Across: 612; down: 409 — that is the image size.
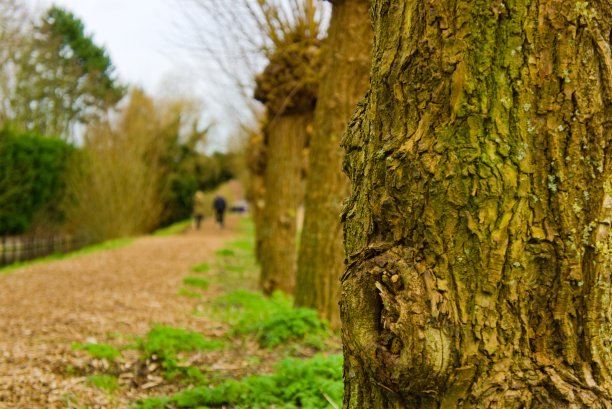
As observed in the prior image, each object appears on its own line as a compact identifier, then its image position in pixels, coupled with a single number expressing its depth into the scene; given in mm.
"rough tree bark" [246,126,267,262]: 12812
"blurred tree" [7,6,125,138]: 20984
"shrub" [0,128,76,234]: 16594
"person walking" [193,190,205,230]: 27269
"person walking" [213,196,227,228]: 29156
